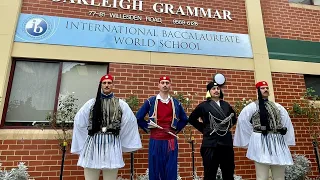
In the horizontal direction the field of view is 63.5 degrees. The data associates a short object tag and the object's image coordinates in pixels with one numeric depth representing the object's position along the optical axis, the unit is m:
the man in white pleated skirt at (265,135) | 3.43
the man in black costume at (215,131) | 3.19
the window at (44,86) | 4.61
